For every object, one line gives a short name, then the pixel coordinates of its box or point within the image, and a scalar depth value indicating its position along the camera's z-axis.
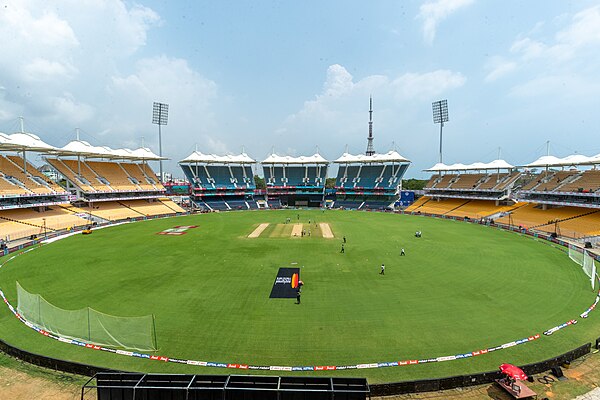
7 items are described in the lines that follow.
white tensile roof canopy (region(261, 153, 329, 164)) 87.94
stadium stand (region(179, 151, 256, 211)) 78.94
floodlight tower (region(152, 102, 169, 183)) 83.88
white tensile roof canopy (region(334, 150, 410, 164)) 79.30
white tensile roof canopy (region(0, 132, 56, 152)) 42.51
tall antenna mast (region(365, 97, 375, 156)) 140.12
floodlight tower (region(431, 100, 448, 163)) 79.62
